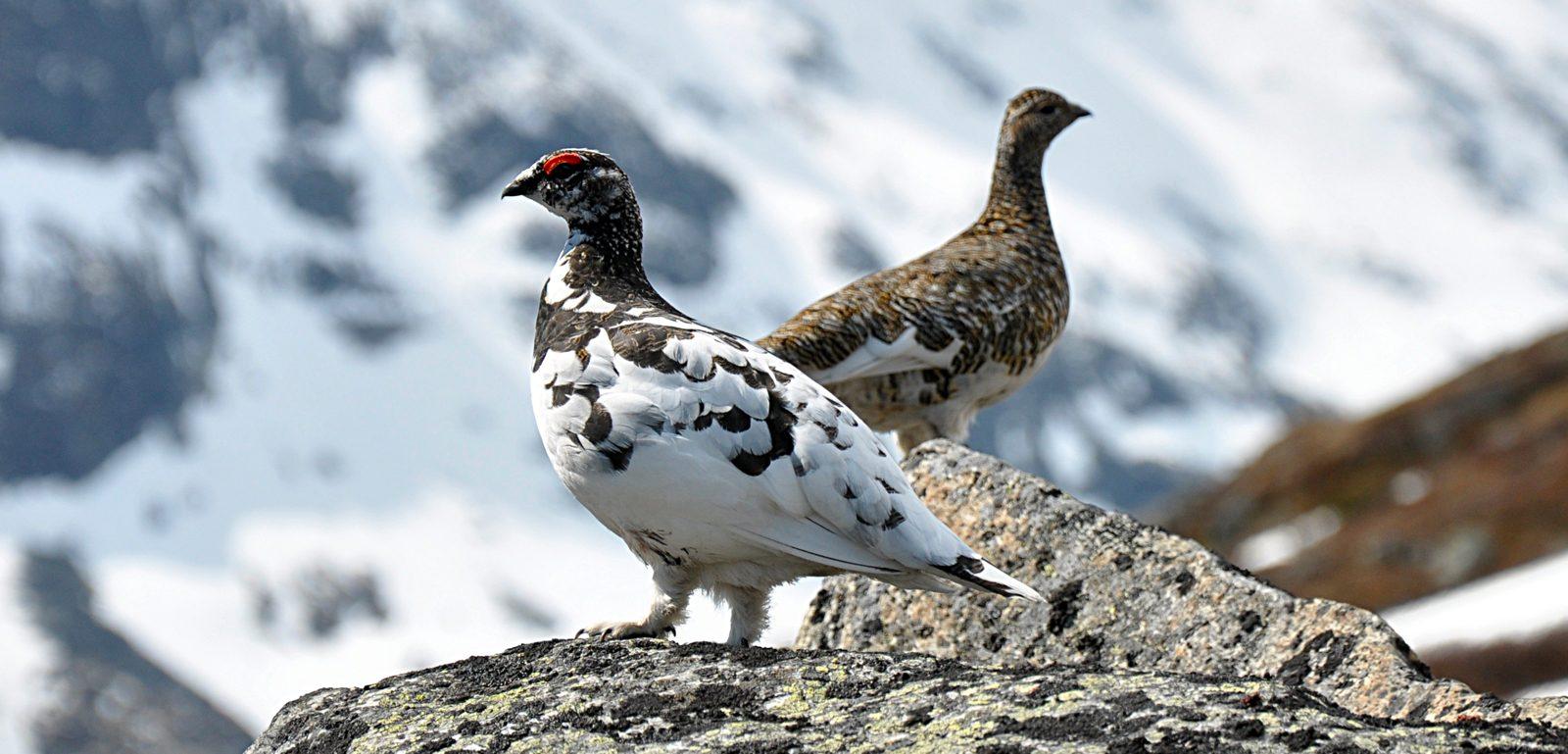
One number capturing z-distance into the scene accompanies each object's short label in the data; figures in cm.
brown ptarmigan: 1991
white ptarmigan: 1287
